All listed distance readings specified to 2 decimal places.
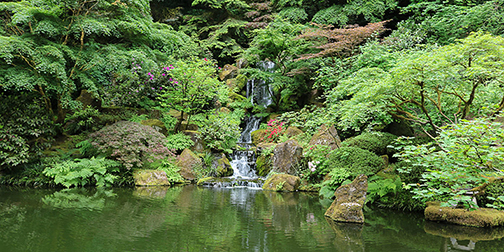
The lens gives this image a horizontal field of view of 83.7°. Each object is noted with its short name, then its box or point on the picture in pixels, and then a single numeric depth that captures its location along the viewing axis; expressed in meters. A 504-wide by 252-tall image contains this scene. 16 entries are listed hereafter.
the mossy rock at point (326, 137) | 9.98
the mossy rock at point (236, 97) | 16.28
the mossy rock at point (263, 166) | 11.02
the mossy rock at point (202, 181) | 9.75
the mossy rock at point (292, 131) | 12.46
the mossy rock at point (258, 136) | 13.63
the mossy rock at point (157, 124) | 11.34
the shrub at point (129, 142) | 8.64
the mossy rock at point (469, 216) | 5.12
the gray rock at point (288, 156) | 10.03
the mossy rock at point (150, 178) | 9.02
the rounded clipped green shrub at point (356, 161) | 7.53
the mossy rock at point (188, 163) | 10.14
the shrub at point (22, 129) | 7.91
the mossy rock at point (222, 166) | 10.88
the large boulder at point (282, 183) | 9.07
